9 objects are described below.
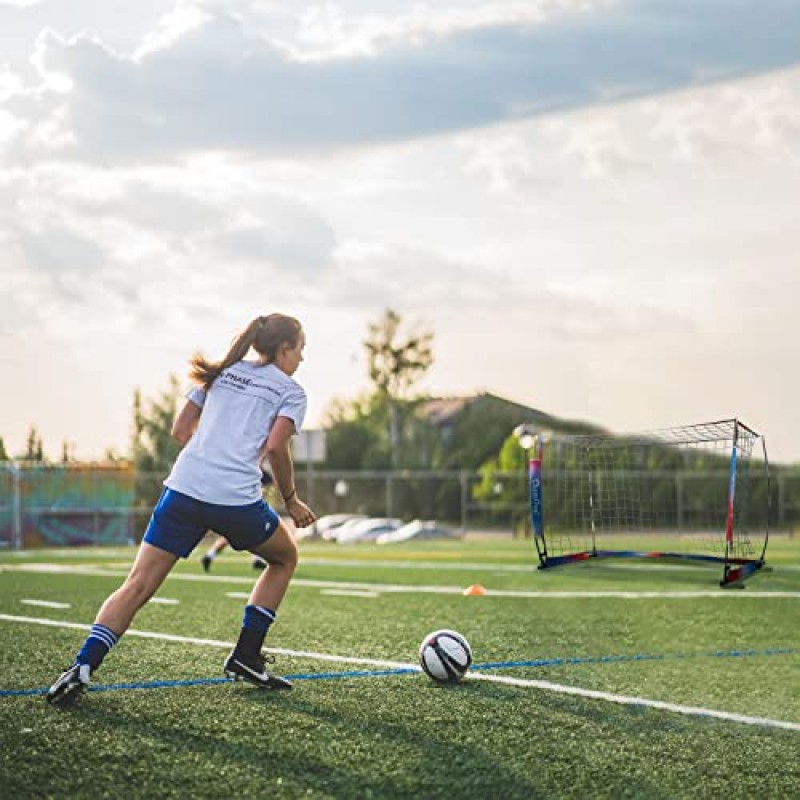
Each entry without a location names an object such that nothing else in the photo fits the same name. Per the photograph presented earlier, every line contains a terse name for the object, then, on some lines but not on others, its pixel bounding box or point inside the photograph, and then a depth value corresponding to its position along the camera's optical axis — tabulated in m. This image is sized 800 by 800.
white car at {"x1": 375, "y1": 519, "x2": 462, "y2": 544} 42.62
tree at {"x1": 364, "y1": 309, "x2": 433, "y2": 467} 69.25
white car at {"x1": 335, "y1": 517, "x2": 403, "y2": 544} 43.09
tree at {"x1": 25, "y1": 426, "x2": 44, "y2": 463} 41.91
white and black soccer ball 6.61
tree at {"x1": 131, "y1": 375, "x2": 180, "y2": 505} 65.38
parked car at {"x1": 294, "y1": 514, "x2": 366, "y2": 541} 42.21
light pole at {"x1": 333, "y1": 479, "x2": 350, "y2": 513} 47.04
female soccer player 6.26
